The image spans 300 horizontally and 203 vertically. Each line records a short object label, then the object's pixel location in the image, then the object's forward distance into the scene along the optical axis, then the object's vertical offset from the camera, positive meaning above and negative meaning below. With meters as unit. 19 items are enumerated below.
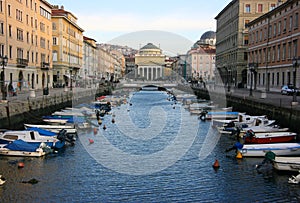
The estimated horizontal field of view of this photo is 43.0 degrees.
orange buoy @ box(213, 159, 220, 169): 21.19 -4.60
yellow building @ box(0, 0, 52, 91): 53.75 +6.50
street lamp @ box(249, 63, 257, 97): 56.83 +2.51
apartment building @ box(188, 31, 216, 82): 172.25 +10.20
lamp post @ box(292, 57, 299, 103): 35.97 +2.01
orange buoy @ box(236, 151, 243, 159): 23.14 -4.41
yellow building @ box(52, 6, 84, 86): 82.19 +8.02
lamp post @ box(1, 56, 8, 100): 34.78 +1.66
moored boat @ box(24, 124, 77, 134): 30.50 -3.83
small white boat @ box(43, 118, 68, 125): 35.72 -3.79
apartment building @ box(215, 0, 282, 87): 88.75 +12.19
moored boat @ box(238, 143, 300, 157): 22.97 -4.03
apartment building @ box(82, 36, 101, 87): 112.56 +6.20
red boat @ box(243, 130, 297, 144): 26.69 -3.85
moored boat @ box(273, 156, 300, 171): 19.52 -4.14
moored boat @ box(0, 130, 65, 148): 24.81 -3.77
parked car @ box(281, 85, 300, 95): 49.82 -0.91
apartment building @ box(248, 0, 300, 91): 54.98 +6.41
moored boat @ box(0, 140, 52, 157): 23.03 -4.20
